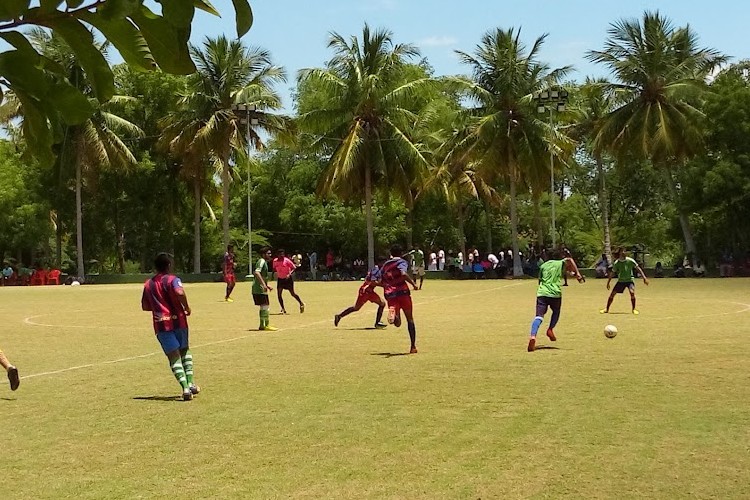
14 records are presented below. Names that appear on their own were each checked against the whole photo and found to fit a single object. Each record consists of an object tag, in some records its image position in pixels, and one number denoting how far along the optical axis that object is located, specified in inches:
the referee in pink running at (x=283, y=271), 809.5
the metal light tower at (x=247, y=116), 1656.0
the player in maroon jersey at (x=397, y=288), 516.1
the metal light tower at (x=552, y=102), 1584.6
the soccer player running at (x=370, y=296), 664.2
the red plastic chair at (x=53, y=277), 1886.1
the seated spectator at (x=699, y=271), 1620.3
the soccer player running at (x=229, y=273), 1083.0
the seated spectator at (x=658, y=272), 1647.4
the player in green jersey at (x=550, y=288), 537.3
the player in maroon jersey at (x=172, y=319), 372.8
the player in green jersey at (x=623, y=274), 780.6
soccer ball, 573.0
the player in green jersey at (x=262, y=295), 678.5
